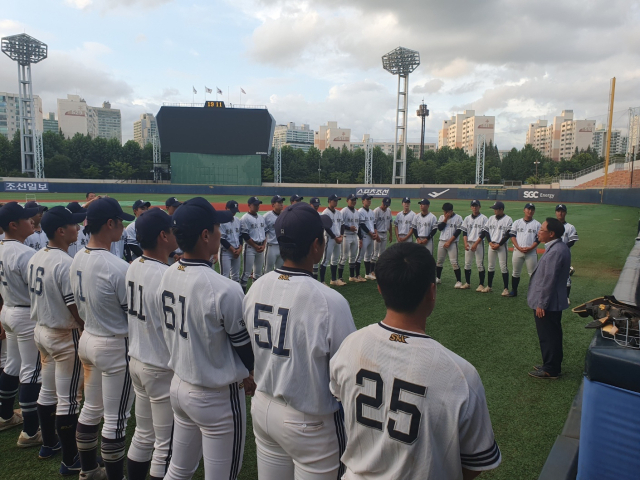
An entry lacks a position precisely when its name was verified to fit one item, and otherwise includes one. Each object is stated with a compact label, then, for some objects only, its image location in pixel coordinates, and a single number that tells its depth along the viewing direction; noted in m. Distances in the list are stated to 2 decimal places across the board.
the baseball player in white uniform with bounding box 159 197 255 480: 2.65
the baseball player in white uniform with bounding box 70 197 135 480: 3.39
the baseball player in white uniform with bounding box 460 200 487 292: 10.48
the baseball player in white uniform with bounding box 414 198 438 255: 10.96
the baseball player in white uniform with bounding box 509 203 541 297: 9.51
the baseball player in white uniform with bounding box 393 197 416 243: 11.31
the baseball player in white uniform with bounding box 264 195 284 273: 10.16
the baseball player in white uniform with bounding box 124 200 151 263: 7.90
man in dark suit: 5.45
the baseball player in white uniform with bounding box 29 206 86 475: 3.71
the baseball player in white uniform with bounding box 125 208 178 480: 3.08
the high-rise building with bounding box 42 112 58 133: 182.25
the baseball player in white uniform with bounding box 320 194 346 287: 10.90
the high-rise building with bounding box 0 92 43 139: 138.52
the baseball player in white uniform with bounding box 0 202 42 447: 4.16
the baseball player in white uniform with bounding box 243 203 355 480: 2.27
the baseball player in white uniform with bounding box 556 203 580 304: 9.03
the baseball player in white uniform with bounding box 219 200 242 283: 9.45
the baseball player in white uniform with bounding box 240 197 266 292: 9.75
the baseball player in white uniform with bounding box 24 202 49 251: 6.84
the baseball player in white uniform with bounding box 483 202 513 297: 9.99
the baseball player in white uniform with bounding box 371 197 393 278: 11.91
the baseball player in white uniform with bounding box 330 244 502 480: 1.68
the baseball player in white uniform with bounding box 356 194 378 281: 11.51
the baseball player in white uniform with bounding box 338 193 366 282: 11.40
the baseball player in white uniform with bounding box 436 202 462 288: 10.77
